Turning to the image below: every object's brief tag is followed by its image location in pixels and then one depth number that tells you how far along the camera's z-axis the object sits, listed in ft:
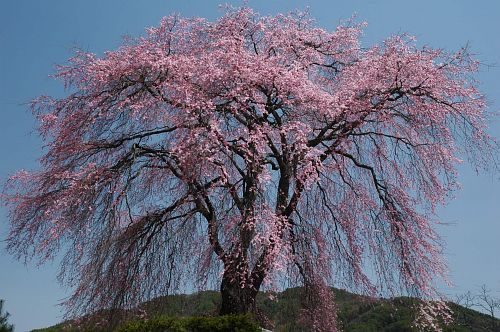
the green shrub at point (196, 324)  26.91
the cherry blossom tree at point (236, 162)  34.88
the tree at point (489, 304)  64.61
